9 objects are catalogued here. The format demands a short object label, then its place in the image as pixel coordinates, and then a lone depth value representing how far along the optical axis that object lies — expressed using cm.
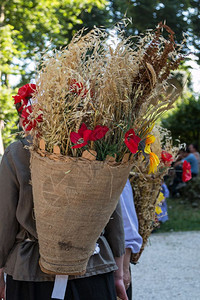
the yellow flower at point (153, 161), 176
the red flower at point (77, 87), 155
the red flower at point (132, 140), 149
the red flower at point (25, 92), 188
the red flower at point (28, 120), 160
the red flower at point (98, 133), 149
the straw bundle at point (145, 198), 298
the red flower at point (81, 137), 149
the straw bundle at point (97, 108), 153
